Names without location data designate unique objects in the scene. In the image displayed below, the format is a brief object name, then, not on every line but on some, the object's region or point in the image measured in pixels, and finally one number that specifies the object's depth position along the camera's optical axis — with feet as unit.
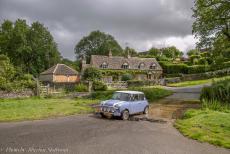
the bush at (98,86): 91.32
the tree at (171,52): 222.39
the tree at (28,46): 160.65
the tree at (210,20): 66.09
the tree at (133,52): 241.34
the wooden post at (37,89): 76.75
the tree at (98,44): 221.06
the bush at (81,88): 87.00
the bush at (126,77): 135.89
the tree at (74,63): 201.14
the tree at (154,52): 223.25
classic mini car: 37.88
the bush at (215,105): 43.47
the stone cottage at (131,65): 149.93
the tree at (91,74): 125.69
